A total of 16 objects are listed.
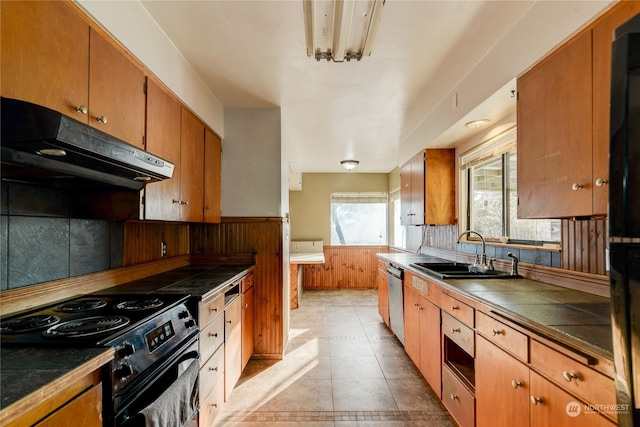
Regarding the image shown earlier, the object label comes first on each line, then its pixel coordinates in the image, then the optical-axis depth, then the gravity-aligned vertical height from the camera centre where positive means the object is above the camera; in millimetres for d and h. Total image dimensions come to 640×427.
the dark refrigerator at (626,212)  658 +17
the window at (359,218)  6465 -8
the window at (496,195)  2201 +223
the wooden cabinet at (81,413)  764 -562
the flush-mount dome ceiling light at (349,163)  4902 +928
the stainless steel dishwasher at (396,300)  2971 -888
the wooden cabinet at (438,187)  3205 +346
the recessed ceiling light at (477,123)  2342 +786
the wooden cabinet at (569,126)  1169 +430
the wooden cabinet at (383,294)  3611 -992
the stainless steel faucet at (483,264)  2373 -388
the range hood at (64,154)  903 +232
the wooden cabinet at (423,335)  2148 -978
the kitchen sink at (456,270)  2098 -451
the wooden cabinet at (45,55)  954 +596
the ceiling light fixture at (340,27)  1391 +1013
